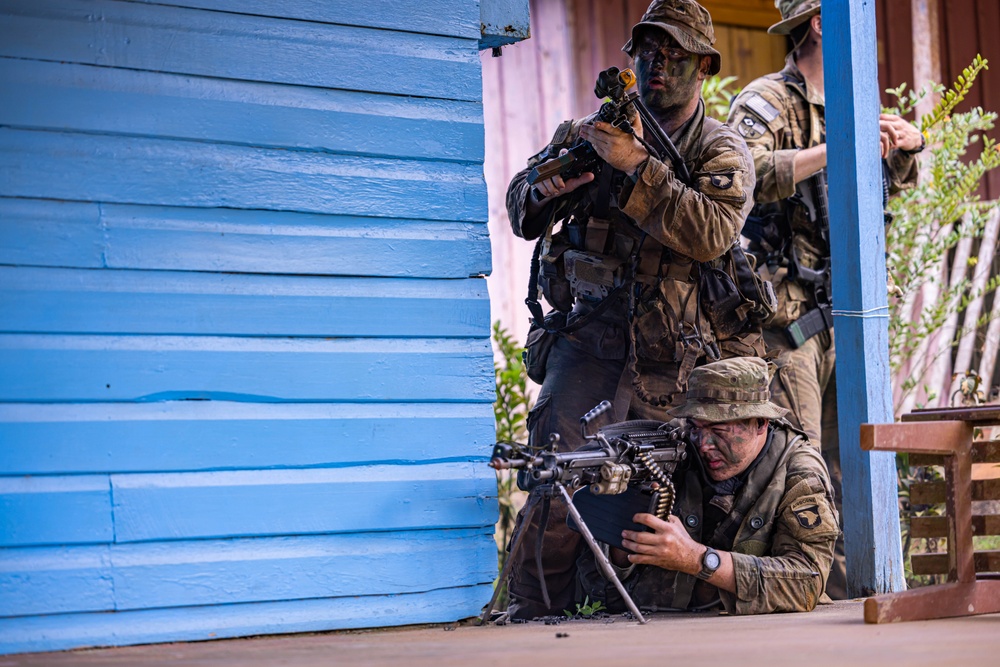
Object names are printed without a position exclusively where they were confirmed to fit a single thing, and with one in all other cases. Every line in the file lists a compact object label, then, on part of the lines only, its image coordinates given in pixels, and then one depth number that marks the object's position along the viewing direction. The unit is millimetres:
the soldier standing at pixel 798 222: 10297
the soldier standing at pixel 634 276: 8539
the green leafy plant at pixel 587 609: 8195
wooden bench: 6461
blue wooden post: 8414
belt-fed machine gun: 6797
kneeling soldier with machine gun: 7656
